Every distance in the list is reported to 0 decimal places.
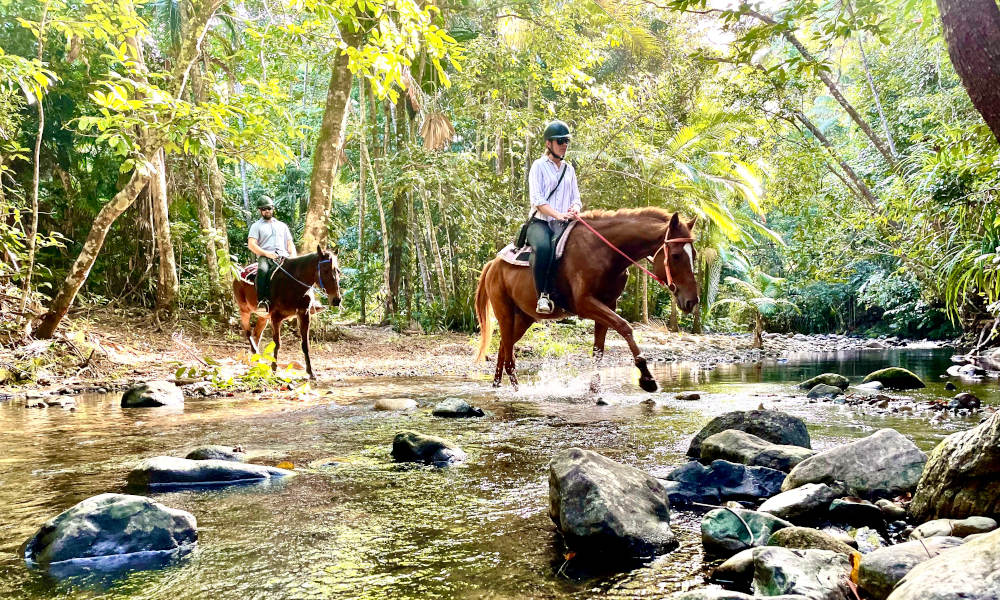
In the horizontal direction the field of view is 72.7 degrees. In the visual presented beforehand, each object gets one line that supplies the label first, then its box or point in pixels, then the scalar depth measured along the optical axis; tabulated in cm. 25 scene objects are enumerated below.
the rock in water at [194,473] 403
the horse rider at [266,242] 1177
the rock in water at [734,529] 285
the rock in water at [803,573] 229
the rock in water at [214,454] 446
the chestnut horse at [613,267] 754
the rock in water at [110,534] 280
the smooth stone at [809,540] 269
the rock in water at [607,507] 292
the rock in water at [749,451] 420
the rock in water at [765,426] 484
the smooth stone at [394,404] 733
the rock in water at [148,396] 798
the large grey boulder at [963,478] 301
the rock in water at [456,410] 681
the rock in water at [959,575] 194
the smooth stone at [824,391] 840
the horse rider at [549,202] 865
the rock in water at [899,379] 938
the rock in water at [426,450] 469
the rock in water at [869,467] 362
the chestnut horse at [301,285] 1093
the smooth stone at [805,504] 325
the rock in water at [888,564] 230
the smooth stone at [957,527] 275
